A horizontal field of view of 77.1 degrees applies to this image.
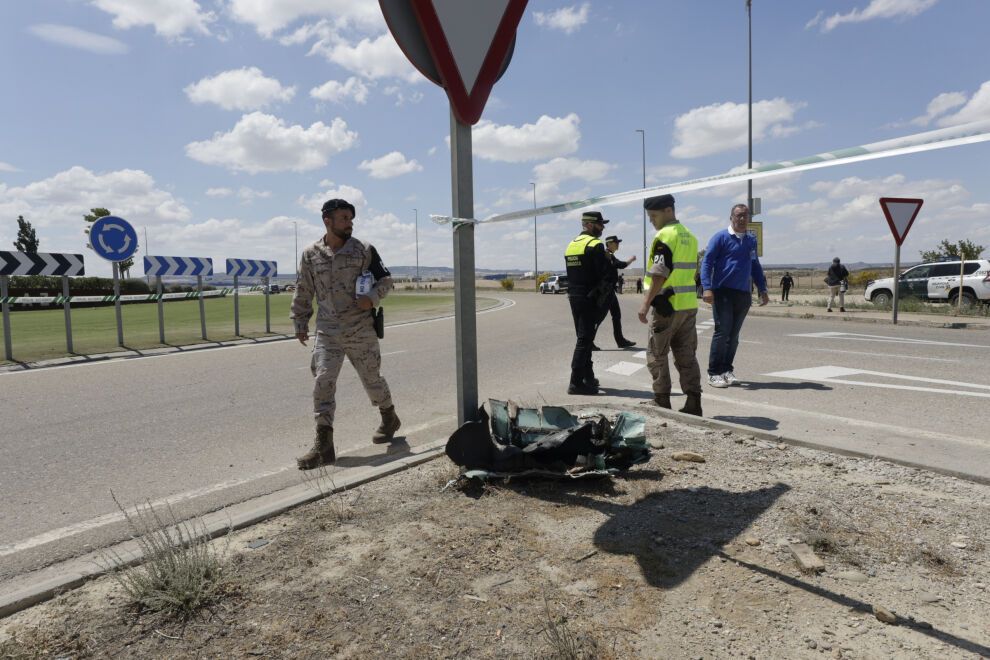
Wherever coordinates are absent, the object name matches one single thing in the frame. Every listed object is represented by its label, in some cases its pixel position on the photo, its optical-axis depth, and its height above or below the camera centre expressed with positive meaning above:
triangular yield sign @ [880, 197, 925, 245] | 13.19 +1.41
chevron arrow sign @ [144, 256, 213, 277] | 14.31 +0.74
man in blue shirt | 6.49 +0.10
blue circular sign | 11.26 +1.12
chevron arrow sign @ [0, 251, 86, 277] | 10.55 +0.65
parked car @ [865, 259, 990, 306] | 19.27 -0.20
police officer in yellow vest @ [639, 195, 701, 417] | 5.01 -0.13
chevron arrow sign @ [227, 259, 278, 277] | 15.88 +0.72
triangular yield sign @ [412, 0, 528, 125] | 2.85 +1.17
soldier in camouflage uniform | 4.41 -0.08
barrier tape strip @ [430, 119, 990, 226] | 2.09 +0.47
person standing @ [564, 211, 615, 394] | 6.46 -0.03
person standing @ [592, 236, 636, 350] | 6.66 -0.14
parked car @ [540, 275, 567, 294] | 50.62 +0.25
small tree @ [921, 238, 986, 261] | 33.06 +1.45
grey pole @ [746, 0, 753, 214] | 23.42 +10.28
